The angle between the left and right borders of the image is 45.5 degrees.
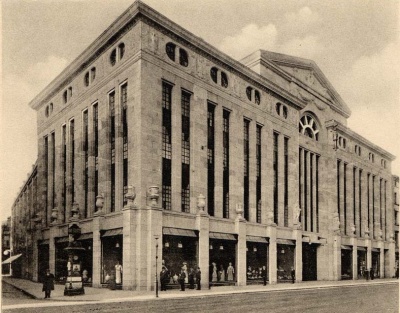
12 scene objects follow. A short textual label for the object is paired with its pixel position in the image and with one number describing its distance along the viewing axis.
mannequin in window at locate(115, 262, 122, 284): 31.05
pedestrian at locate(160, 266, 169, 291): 30.58
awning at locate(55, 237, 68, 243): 37.36
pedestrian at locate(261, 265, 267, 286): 37.88
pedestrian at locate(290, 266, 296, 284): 42.04
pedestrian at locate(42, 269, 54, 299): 25.66
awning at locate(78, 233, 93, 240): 34.58
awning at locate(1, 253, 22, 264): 29.89
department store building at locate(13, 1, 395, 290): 32.34
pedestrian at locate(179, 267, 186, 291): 30.62
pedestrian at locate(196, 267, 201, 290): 32.00
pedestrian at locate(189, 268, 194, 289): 31.91
